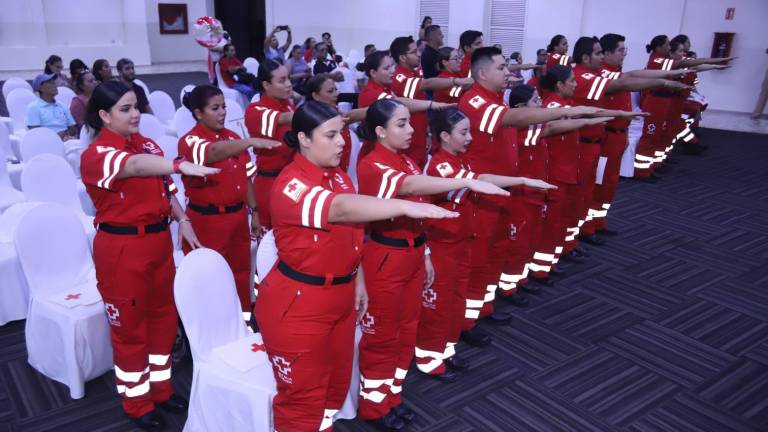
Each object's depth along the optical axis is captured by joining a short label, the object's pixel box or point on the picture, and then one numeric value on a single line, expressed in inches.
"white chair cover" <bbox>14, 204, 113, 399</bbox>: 118.6
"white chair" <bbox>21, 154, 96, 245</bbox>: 163.5
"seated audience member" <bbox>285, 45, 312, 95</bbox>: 358.3
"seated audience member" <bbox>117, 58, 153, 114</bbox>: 256.4
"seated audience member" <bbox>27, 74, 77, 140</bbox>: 228.5
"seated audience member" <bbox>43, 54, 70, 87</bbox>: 299.3
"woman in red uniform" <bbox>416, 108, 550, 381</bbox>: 114.0
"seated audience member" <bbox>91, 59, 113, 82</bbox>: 239.6
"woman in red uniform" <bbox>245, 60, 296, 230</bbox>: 145.3
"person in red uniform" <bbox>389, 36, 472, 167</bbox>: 190.1
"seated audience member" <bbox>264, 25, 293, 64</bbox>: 373.4
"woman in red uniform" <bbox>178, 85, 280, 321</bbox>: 123.3
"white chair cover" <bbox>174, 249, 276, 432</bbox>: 95.0
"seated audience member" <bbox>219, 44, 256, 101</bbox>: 328.8
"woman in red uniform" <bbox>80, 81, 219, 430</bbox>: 95.3
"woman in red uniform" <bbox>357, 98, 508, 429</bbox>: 99.2
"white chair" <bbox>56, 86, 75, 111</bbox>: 280.1
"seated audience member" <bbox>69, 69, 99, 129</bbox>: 233.5
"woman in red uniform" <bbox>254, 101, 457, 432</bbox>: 79.7
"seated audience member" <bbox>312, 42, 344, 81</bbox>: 355.3
